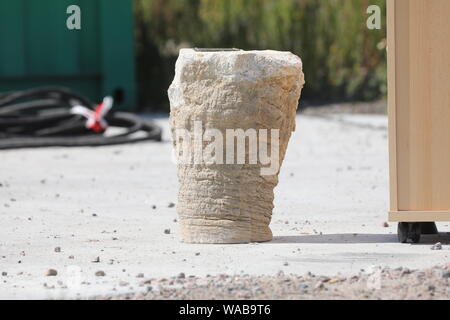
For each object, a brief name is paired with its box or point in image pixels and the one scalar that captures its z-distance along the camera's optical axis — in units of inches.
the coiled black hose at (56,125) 693.2
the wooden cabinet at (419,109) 350.9
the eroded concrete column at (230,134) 347.0
